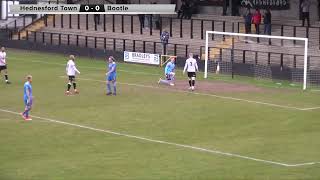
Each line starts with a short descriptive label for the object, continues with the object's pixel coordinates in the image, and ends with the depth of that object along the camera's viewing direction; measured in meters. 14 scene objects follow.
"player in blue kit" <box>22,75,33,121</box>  30.84
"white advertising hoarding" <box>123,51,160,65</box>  54.03
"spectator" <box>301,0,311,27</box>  54.07
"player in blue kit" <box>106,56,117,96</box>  38.31
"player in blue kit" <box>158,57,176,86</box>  42.14
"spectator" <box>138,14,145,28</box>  62.12
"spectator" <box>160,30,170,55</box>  55.28
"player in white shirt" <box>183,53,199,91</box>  40.67
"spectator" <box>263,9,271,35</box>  54.20
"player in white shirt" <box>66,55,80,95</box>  38.81
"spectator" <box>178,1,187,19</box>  63.47
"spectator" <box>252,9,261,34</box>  55.00
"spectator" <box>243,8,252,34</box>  55.53
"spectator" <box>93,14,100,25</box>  66.05
